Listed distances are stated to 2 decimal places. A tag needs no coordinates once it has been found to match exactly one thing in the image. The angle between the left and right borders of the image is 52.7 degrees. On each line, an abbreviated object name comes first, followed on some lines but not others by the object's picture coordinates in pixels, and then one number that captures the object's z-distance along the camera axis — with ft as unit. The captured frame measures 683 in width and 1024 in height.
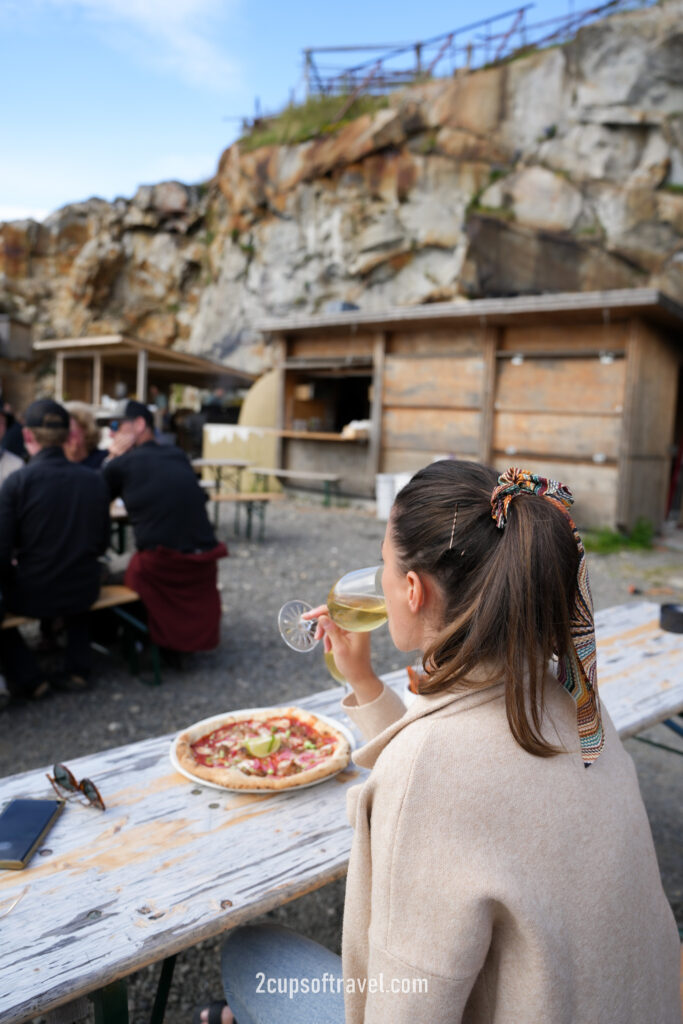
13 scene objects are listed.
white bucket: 38.61
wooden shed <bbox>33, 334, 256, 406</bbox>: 54.03
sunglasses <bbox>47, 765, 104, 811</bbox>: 5.78
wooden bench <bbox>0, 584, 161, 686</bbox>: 15.75
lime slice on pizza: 6.59
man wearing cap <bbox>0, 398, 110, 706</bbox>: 14.35
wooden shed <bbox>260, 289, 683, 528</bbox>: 32.60
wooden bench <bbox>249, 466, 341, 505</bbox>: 43.19
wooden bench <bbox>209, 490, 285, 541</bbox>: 31.54
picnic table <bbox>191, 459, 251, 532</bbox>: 35.04
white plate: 6.08
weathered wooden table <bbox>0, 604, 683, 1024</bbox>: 4.19
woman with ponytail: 3.26
